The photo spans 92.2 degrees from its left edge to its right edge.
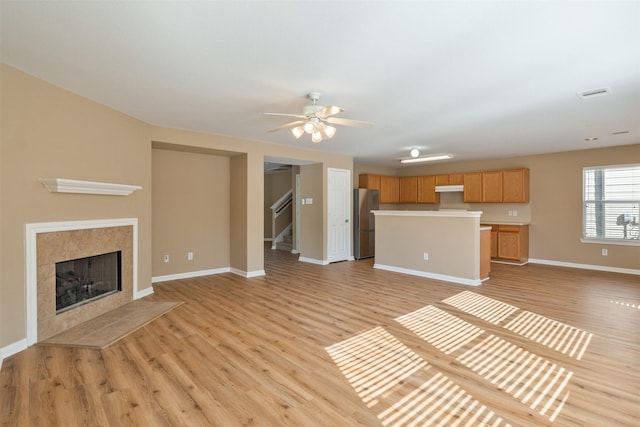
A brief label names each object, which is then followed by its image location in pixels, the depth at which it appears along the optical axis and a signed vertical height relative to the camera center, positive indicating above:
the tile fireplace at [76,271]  2.91 -0.67
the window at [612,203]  5.92 +0.17
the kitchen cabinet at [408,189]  9.00 +0.68
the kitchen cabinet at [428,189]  8.62 +0.64
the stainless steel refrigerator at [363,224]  7.62 -0.30
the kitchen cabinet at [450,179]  8.08 +0.89
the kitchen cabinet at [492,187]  7.36 +0.61
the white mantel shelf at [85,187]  2.97 +0.28
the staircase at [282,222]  9.49 -0.31
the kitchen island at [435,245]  5.08 -0.59
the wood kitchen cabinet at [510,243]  6.79 -0.70
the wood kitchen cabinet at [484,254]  5.27 -0.73
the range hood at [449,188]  8.07 +0.63
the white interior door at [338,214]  6.97 -0.04
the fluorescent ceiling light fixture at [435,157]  6.56 +1.18
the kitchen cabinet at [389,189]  8.73 +0.67
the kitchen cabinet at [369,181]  8.33 +0.85
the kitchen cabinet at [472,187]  7.70 +0.63
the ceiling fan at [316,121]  3.24 +0.99
